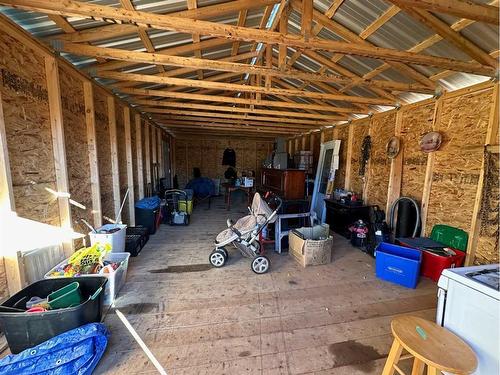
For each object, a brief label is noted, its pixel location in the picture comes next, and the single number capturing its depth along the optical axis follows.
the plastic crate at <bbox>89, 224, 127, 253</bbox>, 2.69
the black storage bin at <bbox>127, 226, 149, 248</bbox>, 3.67
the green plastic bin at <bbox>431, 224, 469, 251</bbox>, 2.84
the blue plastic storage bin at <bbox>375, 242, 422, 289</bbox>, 2.58
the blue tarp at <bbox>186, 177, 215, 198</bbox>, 7.18
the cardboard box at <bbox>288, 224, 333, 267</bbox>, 3.06
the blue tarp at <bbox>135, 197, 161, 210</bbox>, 4.28
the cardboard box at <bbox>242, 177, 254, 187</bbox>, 6.86
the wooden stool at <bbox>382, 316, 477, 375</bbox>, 1.01
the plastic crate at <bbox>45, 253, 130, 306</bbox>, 2.13
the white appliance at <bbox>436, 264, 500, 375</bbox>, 1.07
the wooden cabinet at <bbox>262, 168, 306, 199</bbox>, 4.11
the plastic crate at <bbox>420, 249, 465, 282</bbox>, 2.67
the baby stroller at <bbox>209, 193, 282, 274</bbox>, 2.86
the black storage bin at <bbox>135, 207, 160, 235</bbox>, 4.27
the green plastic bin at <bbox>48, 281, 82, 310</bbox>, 1.67
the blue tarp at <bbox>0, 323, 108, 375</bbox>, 1.36
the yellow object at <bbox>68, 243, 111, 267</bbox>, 2.21
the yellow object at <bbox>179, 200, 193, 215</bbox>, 5.17
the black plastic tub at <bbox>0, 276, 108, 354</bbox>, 1.50
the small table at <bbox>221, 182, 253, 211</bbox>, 6.66
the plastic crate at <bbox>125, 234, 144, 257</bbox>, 3.25
